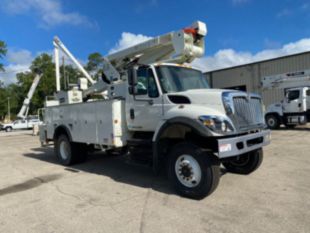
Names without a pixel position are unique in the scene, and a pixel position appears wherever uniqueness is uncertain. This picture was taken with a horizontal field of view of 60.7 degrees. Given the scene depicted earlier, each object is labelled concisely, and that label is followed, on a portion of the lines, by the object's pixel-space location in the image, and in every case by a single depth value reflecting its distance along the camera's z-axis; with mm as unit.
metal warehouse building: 21266
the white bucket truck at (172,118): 4512
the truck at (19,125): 34688
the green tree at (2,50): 43662
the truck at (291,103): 15180
